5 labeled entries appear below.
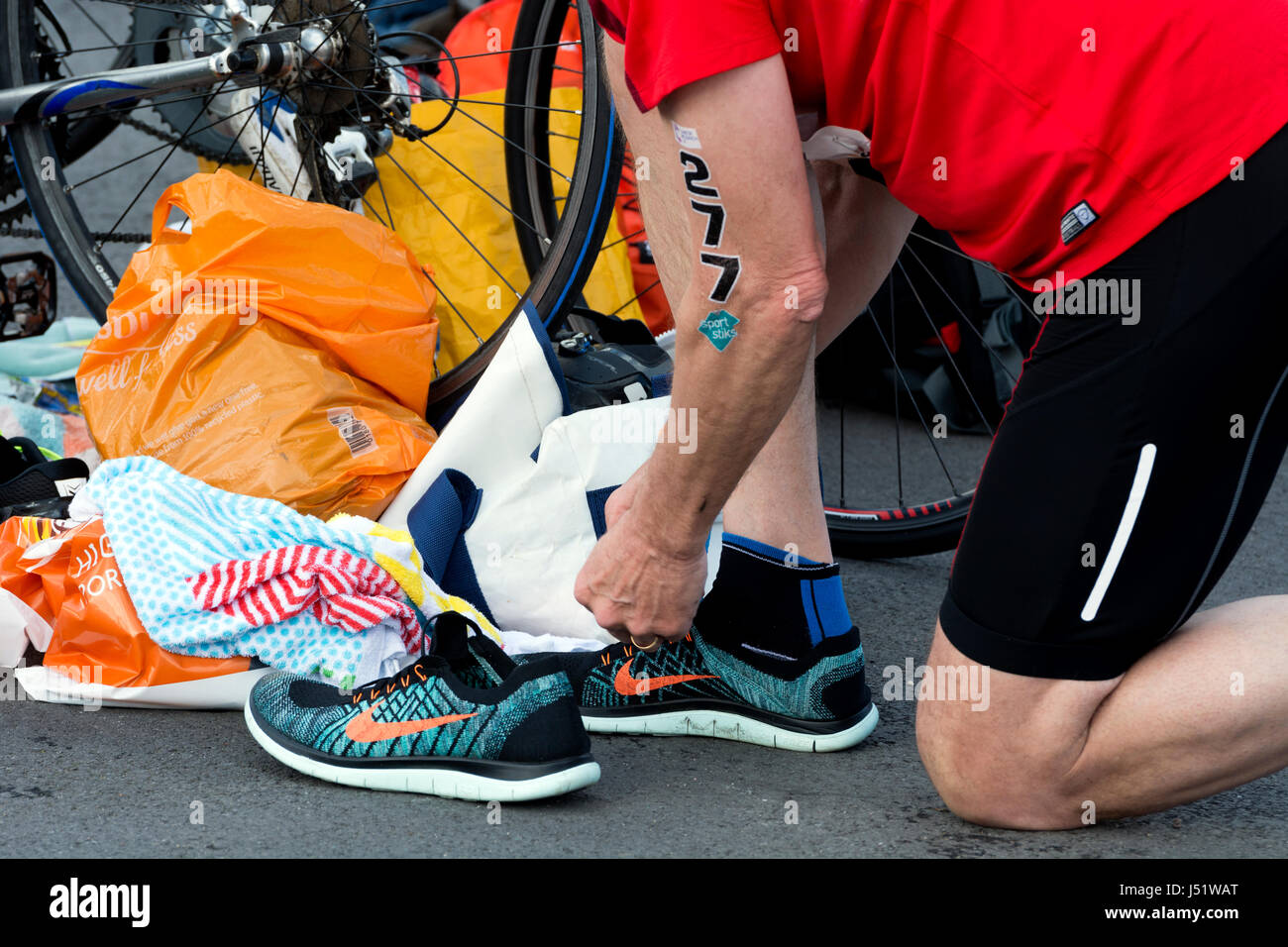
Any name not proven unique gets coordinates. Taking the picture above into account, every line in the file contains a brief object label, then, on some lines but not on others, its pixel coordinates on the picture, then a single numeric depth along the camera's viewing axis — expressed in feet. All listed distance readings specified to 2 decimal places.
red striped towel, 5.05
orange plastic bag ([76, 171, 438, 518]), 6.21
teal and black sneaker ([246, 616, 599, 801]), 4.30
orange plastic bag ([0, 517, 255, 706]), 5.14
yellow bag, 8.29
